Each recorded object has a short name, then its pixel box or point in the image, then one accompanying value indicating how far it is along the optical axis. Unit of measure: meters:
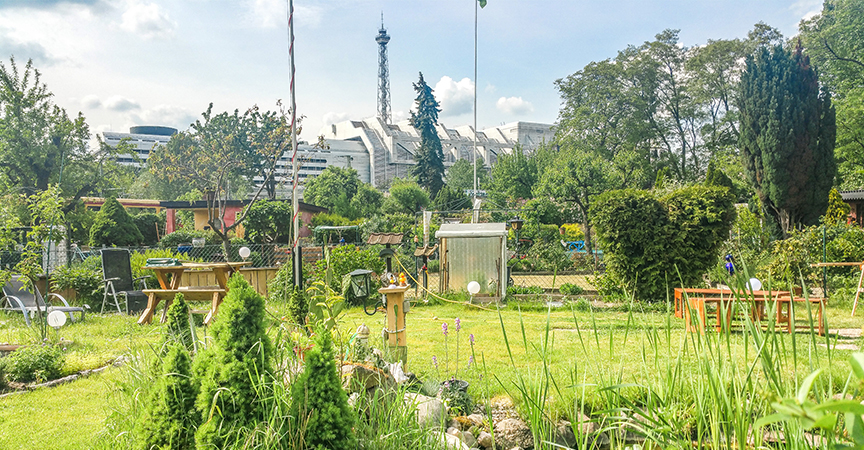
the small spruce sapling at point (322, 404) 2.16
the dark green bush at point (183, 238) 21.12
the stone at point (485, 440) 3.19
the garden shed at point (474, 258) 10.63
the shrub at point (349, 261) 10.06
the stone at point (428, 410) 3.02
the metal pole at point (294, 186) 5.02
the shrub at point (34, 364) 4.51
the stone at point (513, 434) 3.13
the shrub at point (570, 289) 10.43
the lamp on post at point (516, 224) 16.22
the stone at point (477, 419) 3.36
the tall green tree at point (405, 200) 31.47
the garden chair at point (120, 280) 8.54
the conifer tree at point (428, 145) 45.50
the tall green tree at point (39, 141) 21.66
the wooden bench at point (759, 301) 6.05
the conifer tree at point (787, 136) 13.22
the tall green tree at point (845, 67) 18.47
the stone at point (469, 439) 3.12
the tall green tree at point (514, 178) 32.03
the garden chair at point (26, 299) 7.28
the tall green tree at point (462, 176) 49.80
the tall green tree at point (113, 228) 20.08
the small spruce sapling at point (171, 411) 2.21
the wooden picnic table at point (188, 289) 7.03
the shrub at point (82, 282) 8.91
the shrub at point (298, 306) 4.73
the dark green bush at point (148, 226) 25.69
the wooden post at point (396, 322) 4.04
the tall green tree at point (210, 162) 13.95
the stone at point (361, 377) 3.05
